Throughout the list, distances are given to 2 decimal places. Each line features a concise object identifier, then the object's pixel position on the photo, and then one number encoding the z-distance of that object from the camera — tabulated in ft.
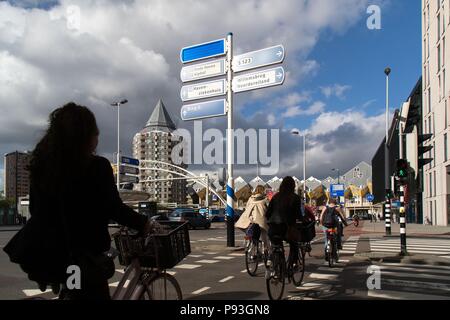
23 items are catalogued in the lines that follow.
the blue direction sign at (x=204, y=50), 51.06
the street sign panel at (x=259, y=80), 46.19
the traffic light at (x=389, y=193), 81.36
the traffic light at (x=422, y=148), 40.78
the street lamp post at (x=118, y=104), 137.80
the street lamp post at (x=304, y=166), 156.39
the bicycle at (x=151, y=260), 11.12
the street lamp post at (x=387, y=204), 76.27
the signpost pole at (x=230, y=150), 49.70
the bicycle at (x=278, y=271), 20.68
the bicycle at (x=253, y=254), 29.73
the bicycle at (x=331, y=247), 34.27
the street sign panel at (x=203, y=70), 50.83
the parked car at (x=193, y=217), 118.01
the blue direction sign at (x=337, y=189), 132.87
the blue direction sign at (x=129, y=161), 102.71
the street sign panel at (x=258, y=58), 46.01
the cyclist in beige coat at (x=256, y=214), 29.58
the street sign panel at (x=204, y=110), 50.62
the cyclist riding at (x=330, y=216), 36.04
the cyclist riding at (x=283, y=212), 22.26
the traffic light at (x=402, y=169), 40.45
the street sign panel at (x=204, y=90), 50.72
